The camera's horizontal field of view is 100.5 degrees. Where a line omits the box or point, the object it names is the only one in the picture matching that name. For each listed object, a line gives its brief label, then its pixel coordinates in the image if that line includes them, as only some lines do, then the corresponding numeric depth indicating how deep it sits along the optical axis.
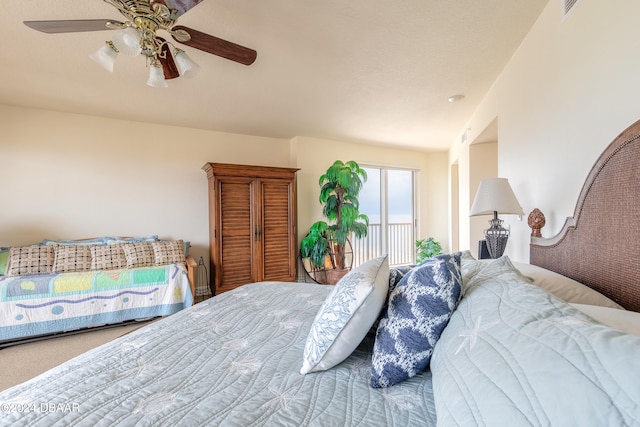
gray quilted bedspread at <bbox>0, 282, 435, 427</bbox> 0.66
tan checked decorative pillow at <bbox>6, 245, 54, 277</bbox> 2.66
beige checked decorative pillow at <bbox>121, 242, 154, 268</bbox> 3.07
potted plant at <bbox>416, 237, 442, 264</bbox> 4.74
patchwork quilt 2.43
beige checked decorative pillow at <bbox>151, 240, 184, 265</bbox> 3.20
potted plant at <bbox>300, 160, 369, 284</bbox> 3.81
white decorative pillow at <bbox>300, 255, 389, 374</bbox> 0.85
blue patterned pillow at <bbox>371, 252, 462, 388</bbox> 0.79
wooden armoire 3.47
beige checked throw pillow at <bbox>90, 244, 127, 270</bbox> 2.94
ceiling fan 1.28
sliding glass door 5.07
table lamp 1.75
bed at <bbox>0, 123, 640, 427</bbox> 0.45
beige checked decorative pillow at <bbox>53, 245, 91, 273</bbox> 2.81
